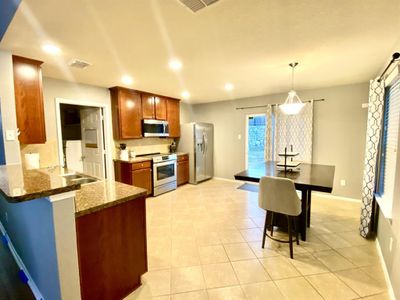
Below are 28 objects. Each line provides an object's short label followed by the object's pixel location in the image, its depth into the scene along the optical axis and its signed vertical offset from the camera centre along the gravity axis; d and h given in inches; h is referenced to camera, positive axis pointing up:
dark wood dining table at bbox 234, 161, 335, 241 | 89.5 -20.5
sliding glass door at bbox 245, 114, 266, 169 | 205.5 -1.7
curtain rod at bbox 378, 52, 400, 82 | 73.6 +27.9
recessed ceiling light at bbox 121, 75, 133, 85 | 134.2 +40.1
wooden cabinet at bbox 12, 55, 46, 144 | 97.5 +19.6
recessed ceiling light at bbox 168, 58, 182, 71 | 106.6 +39.6
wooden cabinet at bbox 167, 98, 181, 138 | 211.3 +21.1
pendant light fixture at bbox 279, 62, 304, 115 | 117.0 +16.8
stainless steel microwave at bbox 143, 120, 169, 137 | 186.1 +9.1
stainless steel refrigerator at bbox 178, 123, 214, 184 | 213.2 -10.2
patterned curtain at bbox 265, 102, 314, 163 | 173.6 +2.9
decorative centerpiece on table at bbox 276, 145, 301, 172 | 119.6 -18.3
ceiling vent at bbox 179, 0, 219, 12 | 57.6 +38.1
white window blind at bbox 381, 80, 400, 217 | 84.5 -2.1
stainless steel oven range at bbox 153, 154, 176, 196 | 179.5 -32.3
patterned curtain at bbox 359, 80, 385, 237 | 99.0 -7.3
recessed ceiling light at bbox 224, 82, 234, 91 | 156.4 +40.0
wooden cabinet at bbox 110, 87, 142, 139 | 164.7 +21.2
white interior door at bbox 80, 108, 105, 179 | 165.9 -2.7
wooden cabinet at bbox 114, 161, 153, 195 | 161.6 -28.4
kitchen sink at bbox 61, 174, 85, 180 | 95.2 -17.4
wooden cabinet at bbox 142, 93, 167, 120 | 186.1 +29.5
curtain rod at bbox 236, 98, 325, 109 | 168.8 +29.7
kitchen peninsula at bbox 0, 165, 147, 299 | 49.9 -28.0
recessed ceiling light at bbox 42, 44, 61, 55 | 85.2 +38.7
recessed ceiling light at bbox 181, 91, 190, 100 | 186.1 +41.0
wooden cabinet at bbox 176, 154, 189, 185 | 208.3 -32.4
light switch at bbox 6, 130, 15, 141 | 89.5 +2.2
